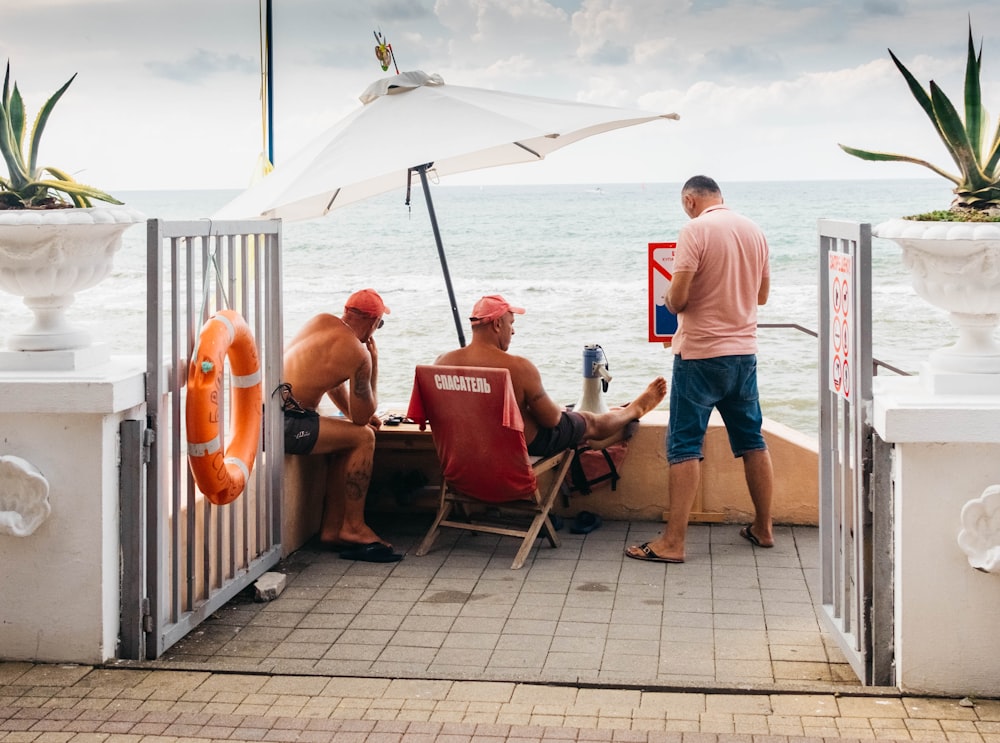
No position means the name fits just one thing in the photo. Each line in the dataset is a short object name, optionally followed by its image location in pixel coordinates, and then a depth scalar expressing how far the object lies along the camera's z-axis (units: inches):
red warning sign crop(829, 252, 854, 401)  175.8
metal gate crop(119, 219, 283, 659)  186.7
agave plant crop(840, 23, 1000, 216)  173.9
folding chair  241.0
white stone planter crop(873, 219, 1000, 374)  164.9
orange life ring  192.7
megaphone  280.2
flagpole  351.9
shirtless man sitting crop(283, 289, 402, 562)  246.5
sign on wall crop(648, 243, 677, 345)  278.5
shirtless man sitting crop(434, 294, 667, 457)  247.8
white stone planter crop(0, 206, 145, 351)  180.5
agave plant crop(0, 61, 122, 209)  187.5
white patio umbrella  247.0
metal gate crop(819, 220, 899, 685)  172.4
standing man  243.3
